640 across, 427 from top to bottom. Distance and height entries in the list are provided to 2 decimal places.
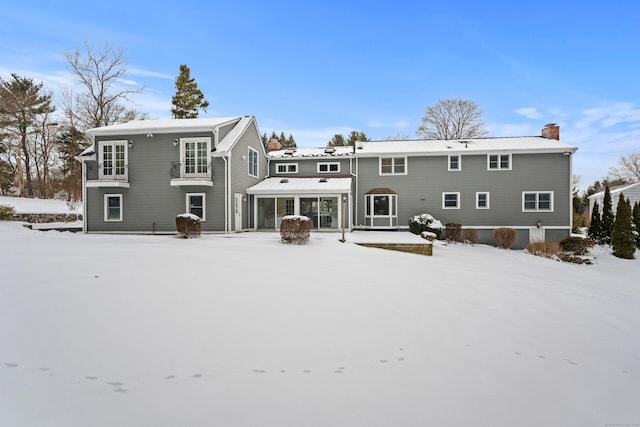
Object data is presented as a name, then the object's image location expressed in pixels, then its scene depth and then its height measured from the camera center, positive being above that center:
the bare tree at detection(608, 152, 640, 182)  49.91 +6.45
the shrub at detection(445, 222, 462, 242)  21.14 -1.17
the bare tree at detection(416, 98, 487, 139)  37.06 +10.13
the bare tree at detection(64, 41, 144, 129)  29.37 +11.35
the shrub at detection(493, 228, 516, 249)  20.53 -1.50
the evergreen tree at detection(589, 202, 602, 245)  21.41 -1.04
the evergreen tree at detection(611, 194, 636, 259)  18.31 -1.22
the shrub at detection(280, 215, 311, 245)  13.51 -0.69
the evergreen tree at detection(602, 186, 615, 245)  21.00 -0.63
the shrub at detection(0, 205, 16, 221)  19.17 +0.02
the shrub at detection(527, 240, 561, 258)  17.88 -1.96
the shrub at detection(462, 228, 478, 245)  21.12 -1.48
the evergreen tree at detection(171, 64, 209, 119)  39.25 +13.36
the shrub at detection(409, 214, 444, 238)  20.11 -0.75
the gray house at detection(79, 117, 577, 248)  18.17 +1.90
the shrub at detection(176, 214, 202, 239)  14.66 -0.56
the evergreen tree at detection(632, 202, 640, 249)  19.52 -0.48
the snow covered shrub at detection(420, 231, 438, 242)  18.34 -1.28
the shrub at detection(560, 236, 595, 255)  18.81 -1.82
